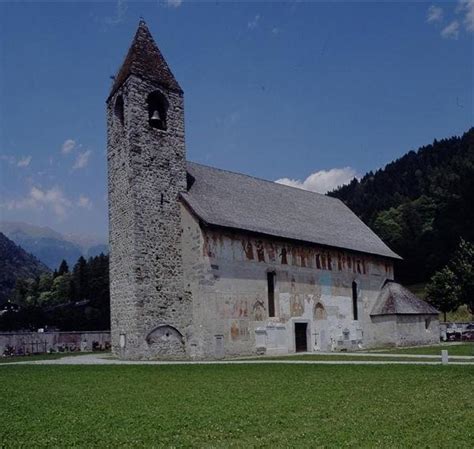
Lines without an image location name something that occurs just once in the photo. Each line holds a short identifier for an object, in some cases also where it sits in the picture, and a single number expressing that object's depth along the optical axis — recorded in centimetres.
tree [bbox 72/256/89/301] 10141
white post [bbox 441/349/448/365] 2353
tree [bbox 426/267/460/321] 5881
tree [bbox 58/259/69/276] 13254
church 3412
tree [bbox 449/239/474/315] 5769
